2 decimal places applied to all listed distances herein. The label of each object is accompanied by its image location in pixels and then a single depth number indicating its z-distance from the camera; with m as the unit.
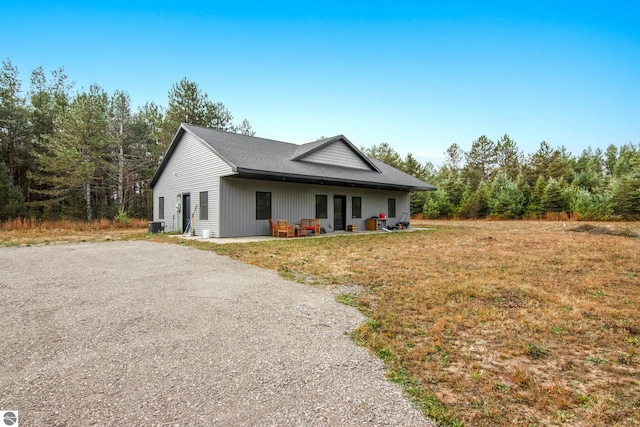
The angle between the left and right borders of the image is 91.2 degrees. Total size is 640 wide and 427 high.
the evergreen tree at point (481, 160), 38.09
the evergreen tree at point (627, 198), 20.53
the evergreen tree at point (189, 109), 23.55
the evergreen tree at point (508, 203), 24.92
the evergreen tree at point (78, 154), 17.97
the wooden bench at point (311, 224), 13.34
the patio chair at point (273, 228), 12.41
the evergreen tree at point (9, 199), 17.08
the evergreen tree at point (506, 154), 37.38
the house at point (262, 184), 11.82
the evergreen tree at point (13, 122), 19.48
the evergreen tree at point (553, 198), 23.45
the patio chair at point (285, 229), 12.05
